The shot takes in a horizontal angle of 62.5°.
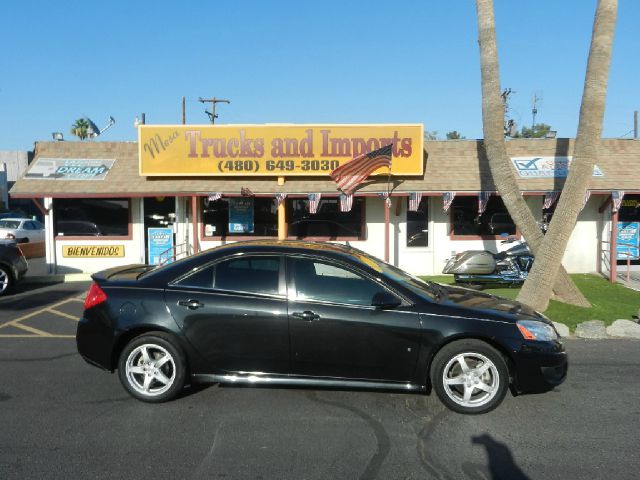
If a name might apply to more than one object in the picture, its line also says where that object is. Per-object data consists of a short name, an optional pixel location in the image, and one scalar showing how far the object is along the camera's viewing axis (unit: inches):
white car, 865.2
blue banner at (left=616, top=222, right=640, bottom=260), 562.6
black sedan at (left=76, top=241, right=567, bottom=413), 187.3
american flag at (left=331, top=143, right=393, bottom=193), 505.7
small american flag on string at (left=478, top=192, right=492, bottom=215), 515.8
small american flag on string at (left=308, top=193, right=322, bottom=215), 527.5
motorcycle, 415.5
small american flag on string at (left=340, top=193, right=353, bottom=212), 520.1
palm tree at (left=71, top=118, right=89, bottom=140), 1862.8
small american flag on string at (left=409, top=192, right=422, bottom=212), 522.3
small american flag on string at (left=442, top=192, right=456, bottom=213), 514.2
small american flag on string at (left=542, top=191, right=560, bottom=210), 511.8
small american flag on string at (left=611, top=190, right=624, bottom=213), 497.4
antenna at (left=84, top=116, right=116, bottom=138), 719.1
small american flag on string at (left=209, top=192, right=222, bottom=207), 528.1
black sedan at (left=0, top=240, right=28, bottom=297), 458.3
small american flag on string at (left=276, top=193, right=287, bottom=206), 529.3
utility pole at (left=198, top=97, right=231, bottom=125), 1488.7
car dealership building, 539.2
